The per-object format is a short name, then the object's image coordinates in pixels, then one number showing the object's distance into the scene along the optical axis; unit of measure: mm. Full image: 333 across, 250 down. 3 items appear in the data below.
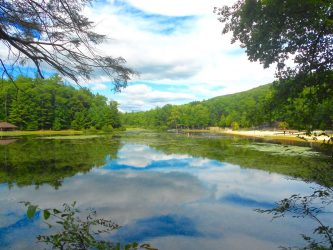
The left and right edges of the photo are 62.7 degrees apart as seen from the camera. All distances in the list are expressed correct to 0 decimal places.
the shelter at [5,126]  49612
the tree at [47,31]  3360
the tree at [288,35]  4648
